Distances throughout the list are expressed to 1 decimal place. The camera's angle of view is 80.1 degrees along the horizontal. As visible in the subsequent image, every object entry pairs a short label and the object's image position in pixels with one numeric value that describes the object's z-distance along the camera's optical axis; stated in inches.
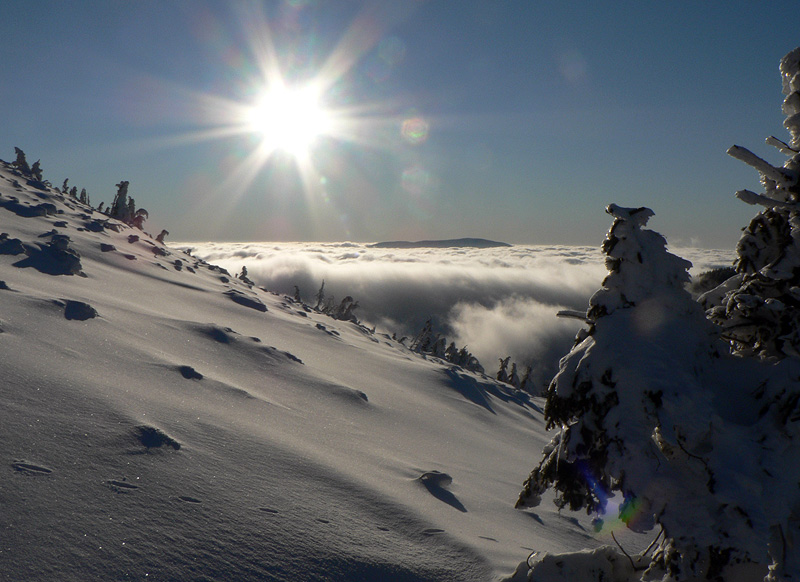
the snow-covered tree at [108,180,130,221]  1429.6
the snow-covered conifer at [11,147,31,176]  1432.3
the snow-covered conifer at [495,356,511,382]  1765.5
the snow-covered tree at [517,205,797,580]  129.2
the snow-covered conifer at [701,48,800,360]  150.1
